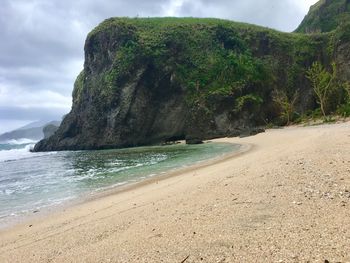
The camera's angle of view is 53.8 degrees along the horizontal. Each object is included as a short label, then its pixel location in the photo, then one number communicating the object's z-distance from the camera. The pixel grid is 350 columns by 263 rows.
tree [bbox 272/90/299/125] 61.40
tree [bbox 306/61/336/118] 57.90
